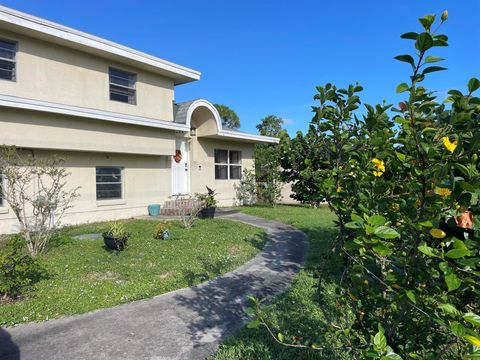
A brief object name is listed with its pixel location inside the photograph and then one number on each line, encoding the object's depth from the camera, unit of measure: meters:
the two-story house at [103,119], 9.58
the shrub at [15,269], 4.76
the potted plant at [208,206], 11.56
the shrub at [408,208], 1.26
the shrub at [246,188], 17.81
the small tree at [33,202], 7.17
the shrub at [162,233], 8.67
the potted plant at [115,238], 7.37
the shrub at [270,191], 17.08
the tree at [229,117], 47.78
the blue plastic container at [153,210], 13.50
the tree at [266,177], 17.11
